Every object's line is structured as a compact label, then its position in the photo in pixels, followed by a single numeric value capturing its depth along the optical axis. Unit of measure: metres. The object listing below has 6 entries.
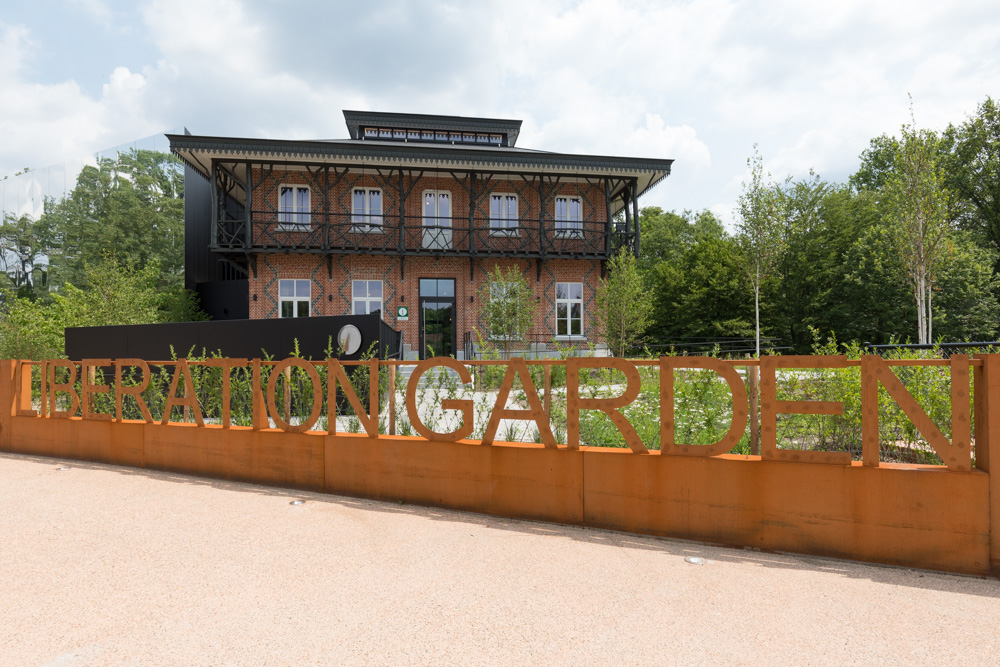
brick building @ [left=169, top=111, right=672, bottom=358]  19.41
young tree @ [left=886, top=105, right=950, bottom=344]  14.82
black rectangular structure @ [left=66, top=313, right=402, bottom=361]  9.55
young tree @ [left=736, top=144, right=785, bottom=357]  21.45
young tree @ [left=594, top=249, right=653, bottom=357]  18.05
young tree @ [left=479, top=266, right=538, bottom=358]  18.03
